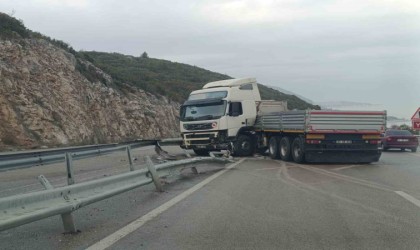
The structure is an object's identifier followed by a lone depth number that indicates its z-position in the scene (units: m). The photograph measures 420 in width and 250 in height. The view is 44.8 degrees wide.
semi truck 18.58
